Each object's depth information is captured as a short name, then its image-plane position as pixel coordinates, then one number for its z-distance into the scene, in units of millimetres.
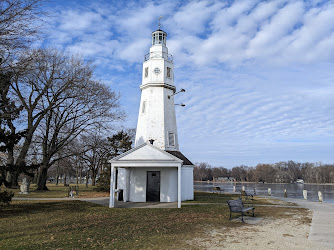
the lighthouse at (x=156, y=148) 15180
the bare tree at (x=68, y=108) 24156
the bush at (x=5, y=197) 10579
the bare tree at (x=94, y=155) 34706
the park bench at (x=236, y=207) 10094
